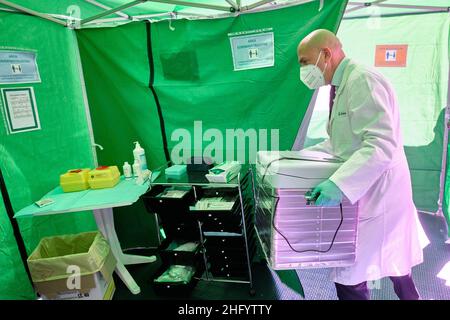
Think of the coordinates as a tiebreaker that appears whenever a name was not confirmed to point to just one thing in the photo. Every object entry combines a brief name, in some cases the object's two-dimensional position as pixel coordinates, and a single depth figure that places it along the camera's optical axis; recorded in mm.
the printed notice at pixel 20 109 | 1677
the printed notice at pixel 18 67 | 1646
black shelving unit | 1733
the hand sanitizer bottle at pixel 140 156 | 1997
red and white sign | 2576
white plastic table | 1626
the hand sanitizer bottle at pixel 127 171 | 2035
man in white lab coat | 1074
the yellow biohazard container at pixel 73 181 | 1883
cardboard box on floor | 1632
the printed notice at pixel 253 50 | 1840
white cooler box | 1124
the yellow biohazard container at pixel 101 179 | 1891
